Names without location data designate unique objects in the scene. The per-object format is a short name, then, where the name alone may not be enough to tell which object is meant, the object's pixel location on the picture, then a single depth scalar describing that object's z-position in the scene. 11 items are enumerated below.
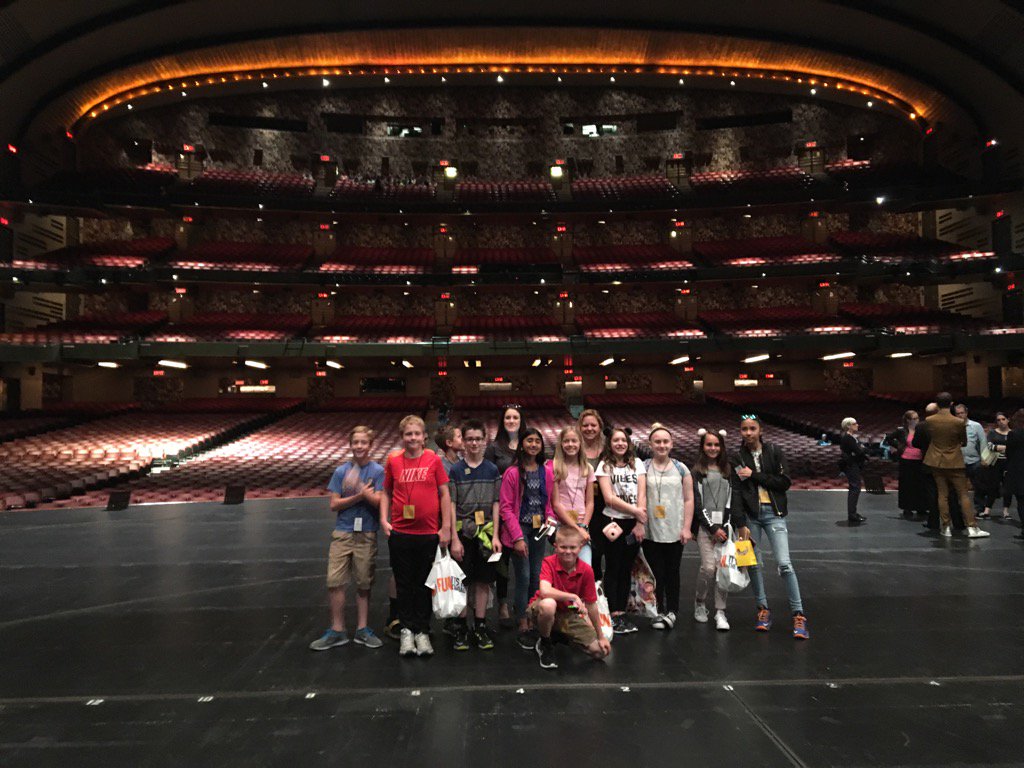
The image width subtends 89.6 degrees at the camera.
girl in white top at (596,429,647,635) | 4.12
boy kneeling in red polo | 3.63
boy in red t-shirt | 3.86
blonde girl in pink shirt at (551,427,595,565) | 4.04
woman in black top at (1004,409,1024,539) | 6.93
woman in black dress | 8.33
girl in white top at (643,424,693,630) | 4.24
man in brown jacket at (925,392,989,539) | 6.79
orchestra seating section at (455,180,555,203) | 26.12
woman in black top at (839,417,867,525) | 8.17
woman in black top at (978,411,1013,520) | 8.20
